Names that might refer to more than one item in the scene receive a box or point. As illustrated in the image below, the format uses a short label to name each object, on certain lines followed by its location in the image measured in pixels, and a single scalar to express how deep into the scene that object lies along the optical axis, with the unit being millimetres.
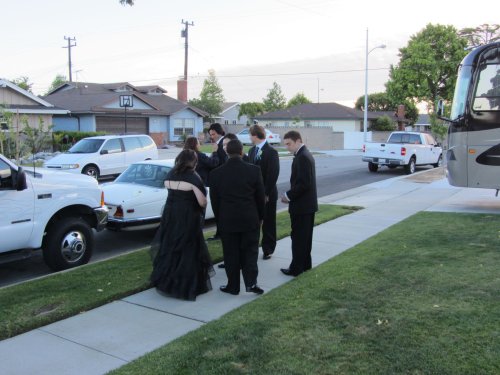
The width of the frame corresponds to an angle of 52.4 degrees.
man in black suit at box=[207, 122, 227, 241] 8266
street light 40725
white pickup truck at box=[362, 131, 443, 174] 21781
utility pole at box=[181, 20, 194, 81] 51722
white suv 17484
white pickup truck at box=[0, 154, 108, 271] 6320
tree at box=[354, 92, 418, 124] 73594
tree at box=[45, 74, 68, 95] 83281
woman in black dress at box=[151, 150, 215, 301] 5672
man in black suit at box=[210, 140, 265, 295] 5527
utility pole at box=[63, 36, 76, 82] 65288
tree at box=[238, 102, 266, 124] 77812
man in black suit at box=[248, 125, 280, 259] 7000
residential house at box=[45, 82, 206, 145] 37906
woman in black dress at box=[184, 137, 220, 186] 8195
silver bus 10297
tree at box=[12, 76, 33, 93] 61938
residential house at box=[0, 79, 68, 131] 28719
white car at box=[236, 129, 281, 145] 45094
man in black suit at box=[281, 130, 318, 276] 6125
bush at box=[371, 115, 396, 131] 54594
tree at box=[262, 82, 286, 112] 79062
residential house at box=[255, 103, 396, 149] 57250
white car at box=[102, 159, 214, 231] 8586
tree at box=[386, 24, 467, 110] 48781
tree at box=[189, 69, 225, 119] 61188
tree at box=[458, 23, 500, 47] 31594
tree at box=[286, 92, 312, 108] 83812
